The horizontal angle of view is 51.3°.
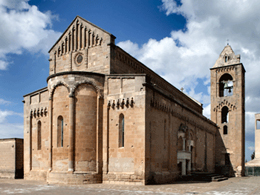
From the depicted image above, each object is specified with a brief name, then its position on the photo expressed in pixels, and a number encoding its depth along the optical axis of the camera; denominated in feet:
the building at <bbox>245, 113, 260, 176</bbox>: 123.44
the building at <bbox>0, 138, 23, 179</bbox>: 83.17
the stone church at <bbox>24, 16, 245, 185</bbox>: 61.05
